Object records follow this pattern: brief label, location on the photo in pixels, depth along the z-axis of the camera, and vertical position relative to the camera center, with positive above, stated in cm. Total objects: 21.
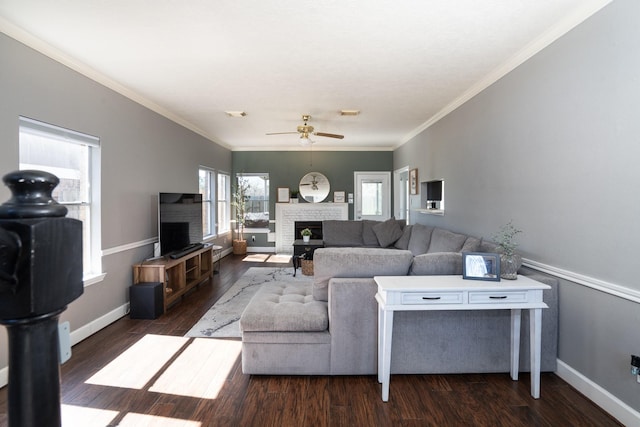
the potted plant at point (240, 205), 766 +6
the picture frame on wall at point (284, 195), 782 +30
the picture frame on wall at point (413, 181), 593 +51
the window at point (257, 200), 789 +18
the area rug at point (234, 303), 321 -116
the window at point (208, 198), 630 +18
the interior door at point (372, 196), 785 +30
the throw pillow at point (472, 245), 315 -34
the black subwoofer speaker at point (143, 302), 356 -102
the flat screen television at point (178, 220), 405 -18
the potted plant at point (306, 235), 568 -46
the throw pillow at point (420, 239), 461 -43
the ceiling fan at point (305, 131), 473 +110
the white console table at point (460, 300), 208 -57
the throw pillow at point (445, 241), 364 -37
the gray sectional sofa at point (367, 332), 235 -88
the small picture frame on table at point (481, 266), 223 -39
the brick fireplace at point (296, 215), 779 -15
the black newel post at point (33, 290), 38 -10
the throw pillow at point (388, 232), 581 -42
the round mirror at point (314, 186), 782 +52
